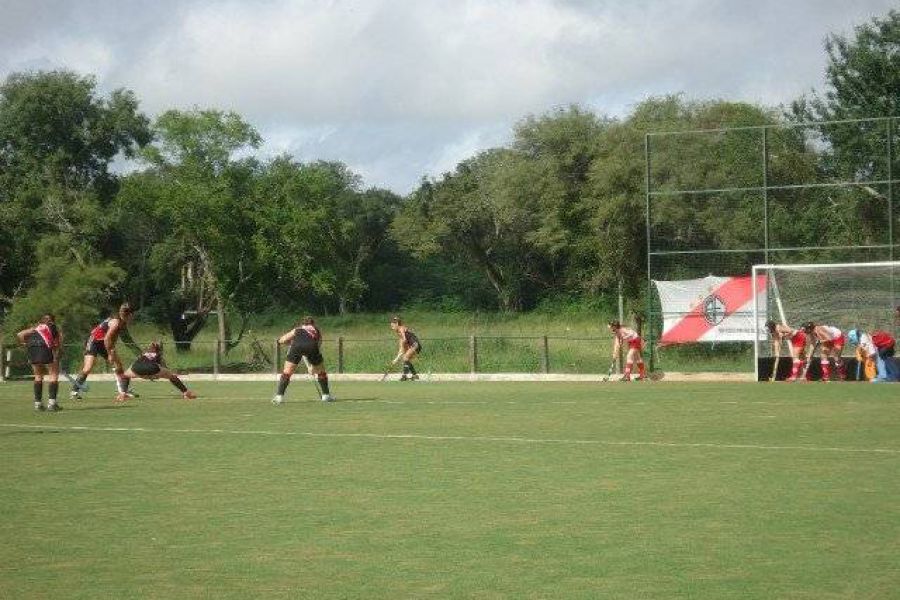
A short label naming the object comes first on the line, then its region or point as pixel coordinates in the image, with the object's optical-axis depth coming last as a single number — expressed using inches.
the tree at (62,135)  2655.0
